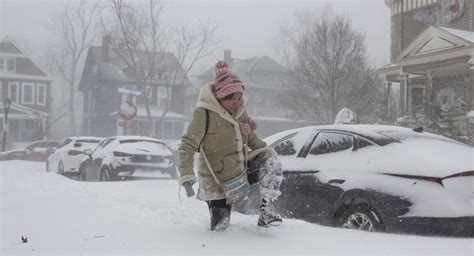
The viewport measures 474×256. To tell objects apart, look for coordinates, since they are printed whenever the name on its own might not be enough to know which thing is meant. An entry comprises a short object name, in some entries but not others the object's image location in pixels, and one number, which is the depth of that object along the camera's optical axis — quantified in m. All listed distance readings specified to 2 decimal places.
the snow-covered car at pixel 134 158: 11.60
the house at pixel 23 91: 46.66
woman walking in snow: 4.24
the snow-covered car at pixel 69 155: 15.85
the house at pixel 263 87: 52.34
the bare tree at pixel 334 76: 25.08
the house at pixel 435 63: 18.31
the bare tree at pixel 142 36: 34.56
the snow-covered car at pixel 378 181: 4.79
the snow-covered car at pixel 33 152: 28.85
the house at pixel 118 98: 45.00
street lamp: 30.27
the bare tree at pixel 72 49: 58.34
